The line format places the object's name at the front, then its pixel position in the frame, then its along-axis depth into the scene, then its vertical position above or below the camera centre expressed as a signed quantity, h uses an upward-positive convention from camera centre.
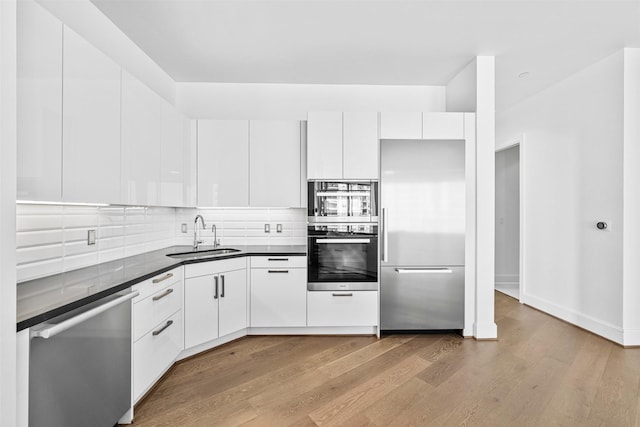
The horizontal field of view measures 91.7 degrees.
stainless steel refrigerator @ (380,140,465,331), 2.99 -0.19
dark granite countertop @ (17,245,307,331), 1.20 -0.36
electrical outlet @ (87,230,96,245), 2.16 -0.16
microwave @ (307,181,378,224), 3.01 +0.14
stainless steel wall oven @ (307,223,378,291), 3.00 -0.41
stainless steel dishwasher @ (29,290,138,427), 1.16 -0.66
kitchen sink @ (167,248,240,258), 2.85 -0.37
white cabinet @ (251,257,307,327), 2.99 -0.74
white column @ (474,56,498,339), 2.99 +0.15
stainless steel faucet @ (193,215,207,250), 3.19 -0.21
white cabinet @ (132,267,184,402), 1.86 -0.76
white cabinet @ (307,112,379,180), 3.03 +0.67
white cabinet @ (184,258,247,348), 2.55 -0.74
